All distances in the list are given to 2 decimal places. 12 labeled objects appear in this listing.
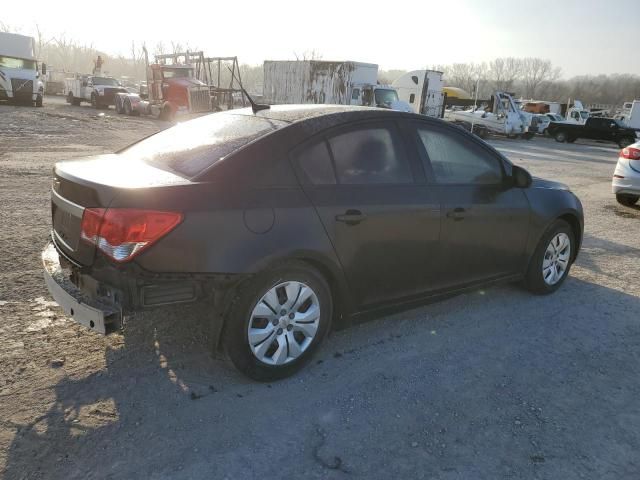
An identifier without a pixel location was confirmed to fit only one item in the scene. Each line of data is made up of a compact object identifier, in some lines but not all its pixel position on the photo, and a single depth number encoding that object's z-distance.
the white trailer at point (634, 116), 36.78
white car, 8.79
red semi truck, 22.59
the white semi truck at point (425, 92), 27.86
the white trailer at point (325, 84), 24.22
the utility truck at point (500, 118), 26.31
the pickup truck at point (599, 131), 29.83
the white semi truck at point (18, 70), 24.31
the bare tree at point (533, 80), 114.29
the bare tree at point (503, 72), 137.50
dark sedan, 2.64
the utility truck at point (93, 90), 29.80
